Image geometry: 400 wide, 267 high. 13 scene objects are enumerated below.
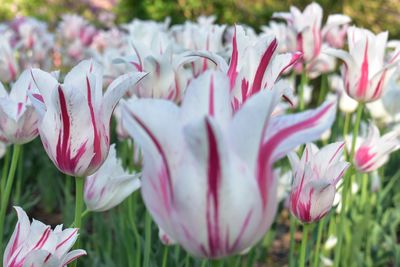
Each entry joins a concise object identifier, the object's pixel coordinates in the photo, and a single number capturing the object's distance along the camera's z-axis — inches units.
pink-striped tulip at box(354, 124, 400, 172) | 27.0
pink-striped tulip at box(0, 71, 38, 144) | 20.4
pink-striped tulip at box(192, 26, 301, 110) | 17.7
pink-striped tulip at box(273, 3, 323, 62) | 32.5
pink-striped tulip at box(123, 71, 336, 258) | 12.8
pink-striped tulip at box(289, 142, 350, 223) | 20.3
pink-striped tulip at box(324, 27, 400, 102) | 25.1
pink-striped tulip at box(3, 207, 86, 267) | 17.8
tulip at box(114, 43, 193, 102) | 25.2
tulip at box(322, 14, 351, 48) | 49.1
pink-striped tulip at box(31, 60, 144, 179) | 17.2
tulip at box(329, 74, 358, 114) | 45.1
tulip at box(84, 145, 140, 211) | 22.1
